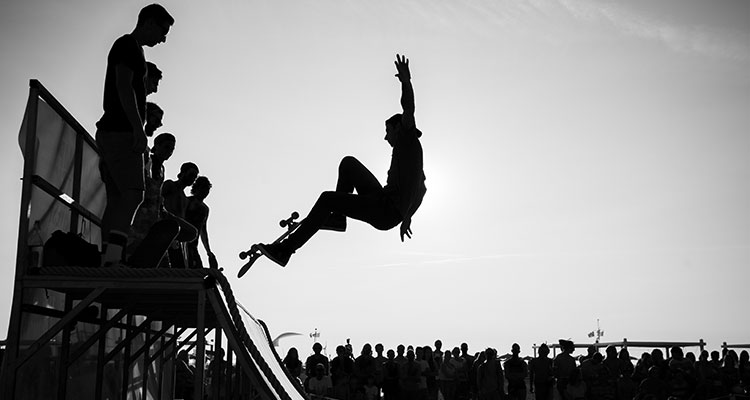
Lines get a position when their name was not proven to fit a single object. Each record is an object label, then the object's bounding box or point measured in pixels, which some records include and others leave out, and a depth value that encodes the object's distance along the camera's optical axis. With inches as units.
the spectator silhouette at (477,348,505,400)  566.7
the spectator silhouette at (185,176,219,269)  300.2
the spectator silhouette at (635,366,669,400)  528.3
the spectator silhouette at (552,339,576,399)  554.9
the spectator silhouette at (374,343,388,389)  556.4
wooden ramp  183.6
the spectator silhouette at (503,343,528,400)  562.3
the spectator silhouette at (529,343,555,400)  566.6
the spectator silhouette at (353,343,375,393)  533.0
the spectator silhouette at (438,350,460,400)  597.9
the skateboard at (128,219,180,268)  210.6
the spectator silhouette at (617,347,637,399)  580.7
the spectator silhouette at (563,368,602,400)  539.5
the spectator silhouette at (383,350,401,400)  549.0
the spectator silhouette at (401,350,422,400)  551.8
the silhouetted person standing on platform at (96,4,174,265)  201.5
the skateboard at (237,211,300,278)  240.8
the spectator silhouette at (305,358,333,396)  520.7
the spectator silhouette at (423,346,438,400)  582.6
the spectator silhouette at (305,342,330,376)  534.9
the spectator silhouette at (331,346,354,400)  530.0
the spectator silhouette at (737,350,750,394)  622.5
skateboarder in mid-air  224.2
